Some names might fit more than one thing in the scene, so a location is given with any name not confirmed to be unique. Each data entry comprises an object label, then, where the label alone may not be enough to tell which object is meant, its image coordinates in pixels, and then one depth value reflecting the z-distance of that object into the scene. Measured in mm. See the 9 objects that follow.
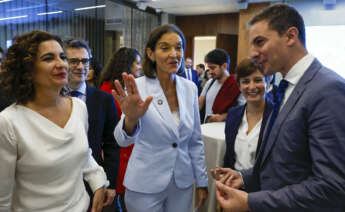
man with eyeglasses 1499
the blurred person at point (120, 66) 2511
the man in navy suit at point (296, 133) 803
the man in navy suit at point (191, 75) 4834
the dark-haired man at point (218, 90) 2779
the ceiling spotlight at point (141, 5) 7390
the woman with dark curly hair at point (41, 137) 963
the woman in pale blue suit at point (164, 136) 1373
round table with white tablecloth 2160
